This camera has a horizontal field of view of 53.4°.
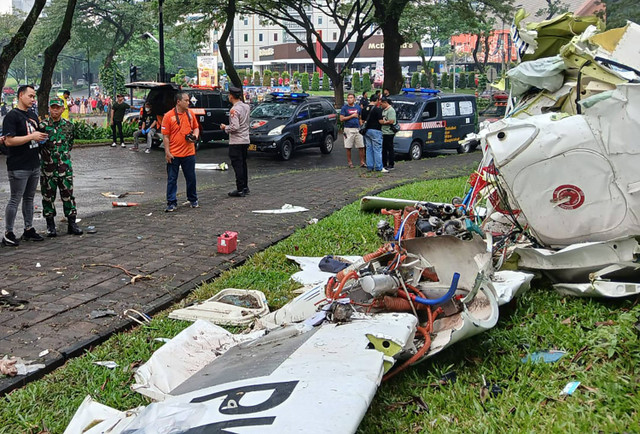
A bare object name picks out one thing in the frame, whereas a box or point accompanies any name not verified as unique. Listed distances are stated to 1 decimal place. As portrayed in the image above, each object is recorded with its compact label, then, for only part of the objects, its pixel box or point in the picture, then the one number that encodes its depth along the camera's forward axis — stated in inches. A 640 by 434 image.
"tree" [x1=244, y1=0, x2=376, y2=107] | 1209.4
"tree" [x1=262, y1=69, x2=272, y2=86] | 2778.1
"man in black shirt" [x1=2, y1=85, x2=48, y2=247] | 291.3
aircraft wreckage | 125.5
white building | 3727.9
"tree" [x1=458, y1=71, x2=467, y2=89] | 2866.6
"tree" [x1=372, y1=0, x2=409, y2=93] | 1019.9
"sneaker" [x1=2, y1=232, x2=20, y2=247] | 299.9
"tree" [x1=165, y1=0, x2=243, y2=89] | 989.2
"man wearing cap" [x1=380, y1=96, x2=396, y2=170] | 558.3
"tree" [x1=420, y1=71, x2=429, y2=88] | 2619.6
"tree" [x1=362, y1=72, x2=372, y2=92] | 2783.0
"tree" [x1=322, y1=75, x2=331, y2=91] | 3002.0
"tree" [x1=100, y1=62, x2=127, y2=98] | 1653.1
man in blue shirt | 603.5
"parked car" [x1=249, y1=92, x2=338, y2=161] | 709.9
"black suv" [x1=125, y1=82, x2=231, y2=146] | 823.7
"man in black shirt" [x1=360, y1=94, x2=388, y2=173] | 550.0
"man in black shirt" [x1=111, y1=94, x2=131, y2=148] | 807.6
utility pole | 889.5
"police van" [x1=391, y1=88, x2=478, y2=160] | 709.9
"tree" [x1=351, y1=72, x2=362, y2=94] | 2741.1
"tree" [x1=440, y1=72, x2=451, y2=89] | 2821.4
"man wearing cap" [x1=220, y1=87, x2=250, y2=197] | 422.9
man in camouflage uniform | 309.1
